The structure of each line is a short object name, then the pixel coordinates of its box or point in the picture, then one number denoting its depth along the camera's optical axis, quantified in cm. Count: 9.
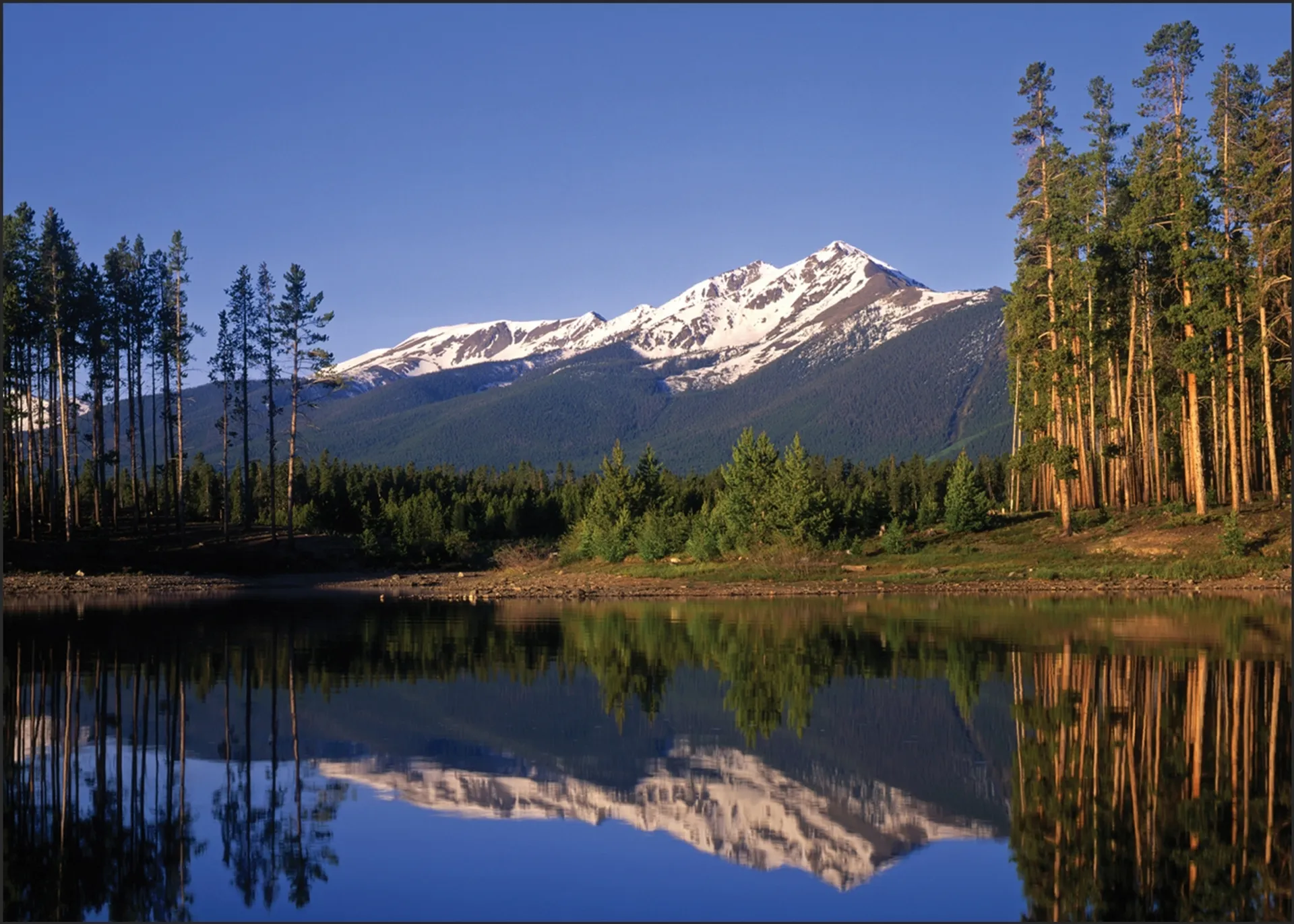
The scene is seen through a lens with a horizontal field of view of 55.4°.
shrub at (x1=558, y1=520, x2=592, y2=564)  6362
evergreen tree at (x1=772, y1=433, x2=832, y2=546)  5400
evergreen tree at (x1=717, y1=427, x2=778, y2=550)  5597
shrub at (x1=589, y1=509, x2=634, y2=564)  6122
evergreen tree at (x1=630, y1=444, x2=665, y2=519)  7119
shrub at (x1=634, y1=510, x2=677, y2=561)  5941
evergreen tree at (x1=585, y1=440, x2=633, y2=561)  6159
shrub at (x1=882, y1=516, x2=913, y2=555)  5103
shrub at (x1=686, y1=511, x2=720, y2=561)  5672
